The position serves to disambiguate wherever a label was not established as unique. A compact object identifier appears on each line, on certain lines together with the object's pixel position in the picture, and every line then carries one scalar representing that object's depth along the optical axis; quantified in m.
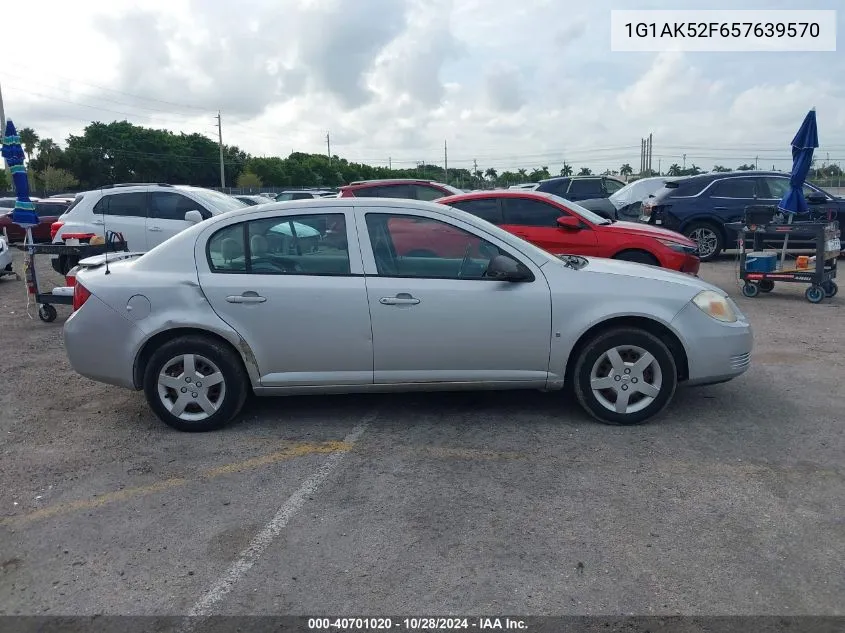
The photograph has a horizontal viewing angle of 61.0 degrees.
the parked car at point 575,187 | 19.39
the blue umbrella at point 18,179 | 9.13
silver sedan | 4.88
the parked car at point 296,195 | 24.86
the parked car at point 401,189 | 13.04
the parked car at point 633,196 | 17.52
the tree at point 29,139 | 90.88
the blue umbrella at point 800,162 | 10.39
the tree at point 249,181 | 77.28
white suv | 11.20
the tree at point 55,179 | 63.72
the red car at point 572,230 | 9.13
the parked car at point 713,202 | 13.73
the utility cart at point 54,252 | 8.12
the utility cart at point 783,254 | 9.53
